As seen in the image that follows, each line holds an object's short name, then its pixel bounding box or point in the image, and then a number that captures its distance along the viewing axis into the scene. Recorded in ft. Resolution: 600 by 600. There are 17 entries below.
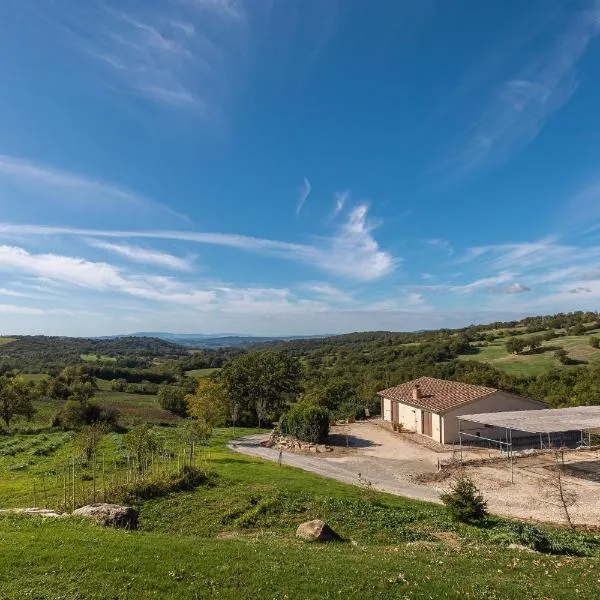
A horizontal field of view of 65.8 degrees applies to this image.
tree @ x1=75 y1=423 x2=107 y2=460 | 86.02
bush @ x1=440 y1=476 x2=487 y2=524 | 63.26
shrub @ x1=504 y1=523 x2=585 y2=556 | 53.21
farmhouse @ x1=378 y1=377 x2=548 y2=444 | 131.54
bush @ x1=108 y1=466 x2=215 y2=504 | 69.39
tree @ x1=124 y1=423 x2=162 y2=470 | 83.77
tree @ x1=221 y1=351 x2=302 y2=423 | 186.80
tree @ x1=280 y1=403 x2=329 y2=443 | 136.56
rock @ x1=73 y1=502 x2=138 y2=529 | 51.67
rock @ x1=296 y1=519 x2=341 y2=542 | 51.42
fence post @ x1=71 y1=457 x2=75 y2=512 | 62.96
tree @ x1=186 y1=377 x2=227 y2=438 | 153.15
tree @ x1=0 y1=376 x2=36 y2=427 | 173.27
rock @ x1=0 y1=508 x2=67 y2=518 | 53.98
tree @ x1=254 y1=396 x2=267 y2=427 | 191.21
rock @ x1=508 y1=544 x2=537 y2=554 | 51.43
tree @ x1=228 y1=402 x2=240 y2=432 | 186.50
